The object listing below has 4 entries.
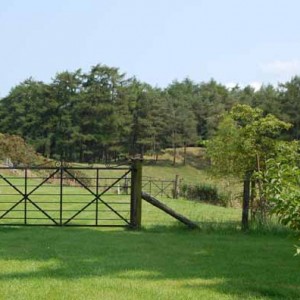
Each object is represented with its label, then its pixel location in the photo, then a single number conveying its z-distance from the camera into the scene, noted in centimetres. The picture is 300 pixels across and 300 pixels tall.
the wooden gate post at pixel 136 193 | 1375
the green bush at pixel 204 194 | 3177
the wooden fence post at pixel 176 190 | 3289
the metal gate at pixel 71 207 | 1388
